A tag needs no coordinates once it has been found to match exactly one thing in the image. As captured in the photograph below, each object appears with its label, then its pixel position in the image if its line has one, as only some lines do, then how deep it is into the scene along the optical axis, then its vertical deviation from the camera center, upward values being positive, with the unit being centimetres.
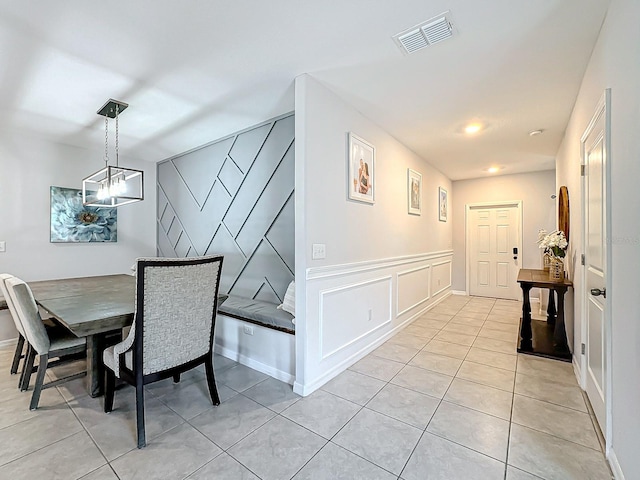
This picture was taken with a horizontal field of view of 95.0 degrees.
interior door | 173 -14
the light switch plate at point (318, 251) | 233 -9
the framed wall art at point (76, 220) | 369 +28
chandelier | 265 +59
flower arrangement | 326 -7
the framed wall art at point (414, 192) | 403 +67
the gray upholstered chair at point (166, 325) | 171 -54
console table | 293 -101
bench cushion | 248 -67
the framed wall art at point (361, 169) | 277 +69
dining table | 179 -46
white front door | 558 -22
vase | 321 -36
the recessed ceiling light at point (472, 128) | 324 +125
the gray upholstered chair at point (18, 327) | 214 -67
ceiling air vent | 171 +127
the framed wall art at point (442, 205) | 533 +63
